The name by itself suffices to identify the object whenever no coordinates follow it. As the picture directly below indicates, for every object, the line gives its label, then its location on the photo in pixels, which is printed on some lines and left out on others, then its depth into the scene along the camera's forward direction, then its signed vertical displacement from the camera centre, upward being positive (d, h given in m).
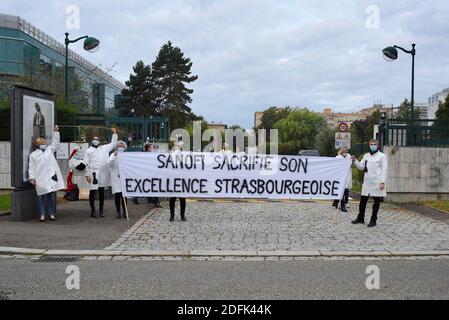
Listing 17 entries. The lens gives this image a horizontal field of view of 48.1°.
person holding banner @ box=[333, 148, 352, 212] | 14.54 -1.39
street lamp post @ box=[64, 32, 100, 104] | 17.28 +3.50
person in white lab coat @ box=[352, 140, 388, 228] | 11.73 -0.70
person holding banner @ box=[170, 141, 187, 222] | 12.42 -1.43
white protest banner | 12.52 -0.75
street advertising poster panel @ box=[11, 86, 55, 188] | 11.60 +0.43
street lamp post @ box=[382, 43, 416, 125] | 17.61 +3.31
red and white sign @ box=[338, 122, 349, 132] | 25.19 +1.04
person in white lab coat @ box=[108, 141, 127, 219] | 12.64 -0.85
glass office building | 30.56 +10.28
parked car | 43.66 -0.53
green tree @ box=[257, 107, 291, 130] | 126.56 +8.09
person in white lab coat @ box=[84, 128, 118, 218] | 12.53 -0.61
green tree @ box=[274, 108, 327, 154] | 86.25 +3.35
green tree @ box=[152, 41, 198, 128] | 67.38 +9.01
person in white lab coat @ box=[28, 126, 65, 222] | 11.60 -0.69
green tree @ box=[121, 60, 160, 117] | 68.56 +7.35
